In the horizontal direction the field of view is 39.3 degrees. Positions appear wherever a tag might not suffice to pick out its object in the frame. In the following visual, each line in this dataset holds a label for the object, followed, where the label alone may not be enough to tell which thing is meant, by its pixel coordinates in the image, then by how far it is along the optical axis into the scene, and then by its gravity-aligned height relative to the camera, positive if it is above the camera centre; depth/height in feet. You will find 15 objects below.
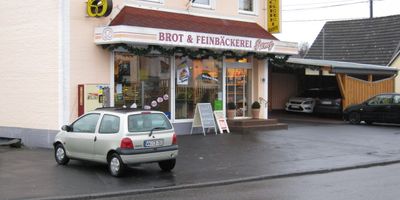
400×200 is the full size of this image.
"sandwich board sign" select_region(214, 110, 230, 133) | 69.31 -3.41
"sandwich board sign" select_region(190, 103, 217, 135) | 67.77 -2.86
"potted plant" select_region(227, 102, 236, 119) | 73.26 -2.15
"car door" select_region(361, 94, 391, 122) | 84.48 -2.30
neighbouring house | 94.38 +7.66
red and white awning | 57.06 +6.72
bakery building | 56.80 +4.04
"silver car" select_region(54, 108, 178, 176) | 38.70 -3.25
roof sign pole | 173.28 +26.46
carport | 91.71 +2.88
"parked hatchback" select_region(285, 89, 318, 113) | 102.55 -1.57
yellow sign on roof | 76.74 +10.85
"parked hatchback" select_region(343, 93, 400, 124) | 82.84 -2.49
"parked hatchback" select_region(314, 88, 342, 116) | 95.40 -1.39
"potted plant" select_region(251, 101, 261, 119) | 75.25 -2.07
